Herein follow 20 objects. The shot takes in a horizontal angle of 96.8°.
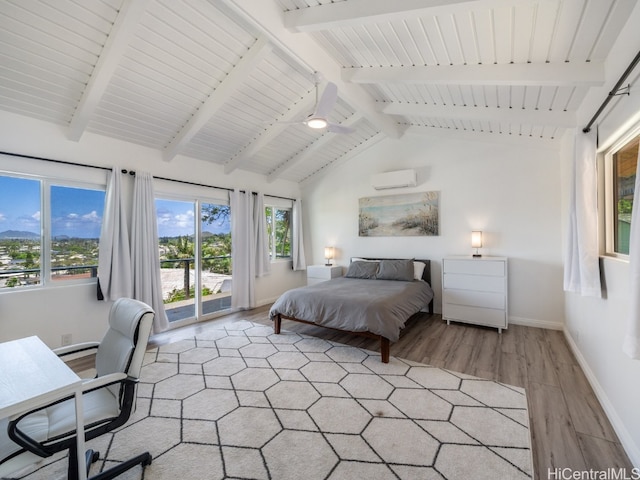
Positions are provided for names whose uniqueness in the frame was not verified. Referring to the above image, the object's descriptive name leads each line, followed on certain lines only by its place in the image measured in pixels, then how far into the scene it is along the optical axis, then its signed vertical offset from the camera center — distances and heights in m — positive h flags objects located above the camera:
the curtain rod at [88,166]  2.87 +0.88
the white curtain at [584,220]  2.32 +0.11
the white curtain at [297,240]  6.19 -0.06
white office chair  1.20 -0.87
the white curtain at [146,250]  3.65 -0.14
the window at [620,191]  2.10 +0.33
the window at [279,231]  6.10 +0.14
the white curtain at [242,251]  4.98 -0.23
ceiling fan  2.53 +1.23
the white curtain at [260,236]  5.36 +0.03
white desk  1.08 -0.60
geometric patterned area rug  1.66 -1.34
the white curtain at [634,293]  1.44 -0.31
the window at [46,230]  2.93 +0.12
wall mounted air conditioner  4.86 +0.99
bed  3.07 -0.79
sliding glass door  4.35 -0.30
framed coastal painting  4.84 +0.37
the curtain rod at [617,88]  1.58 +0.92
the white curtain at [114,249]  3.38 -0.11
